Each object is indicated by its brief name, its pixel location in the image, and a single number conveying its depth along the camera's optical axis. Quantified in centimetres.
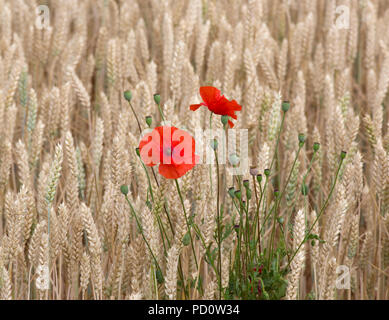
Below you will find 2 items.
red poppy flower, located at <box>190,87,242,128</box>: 262
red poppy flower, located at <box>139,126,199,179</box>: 258
